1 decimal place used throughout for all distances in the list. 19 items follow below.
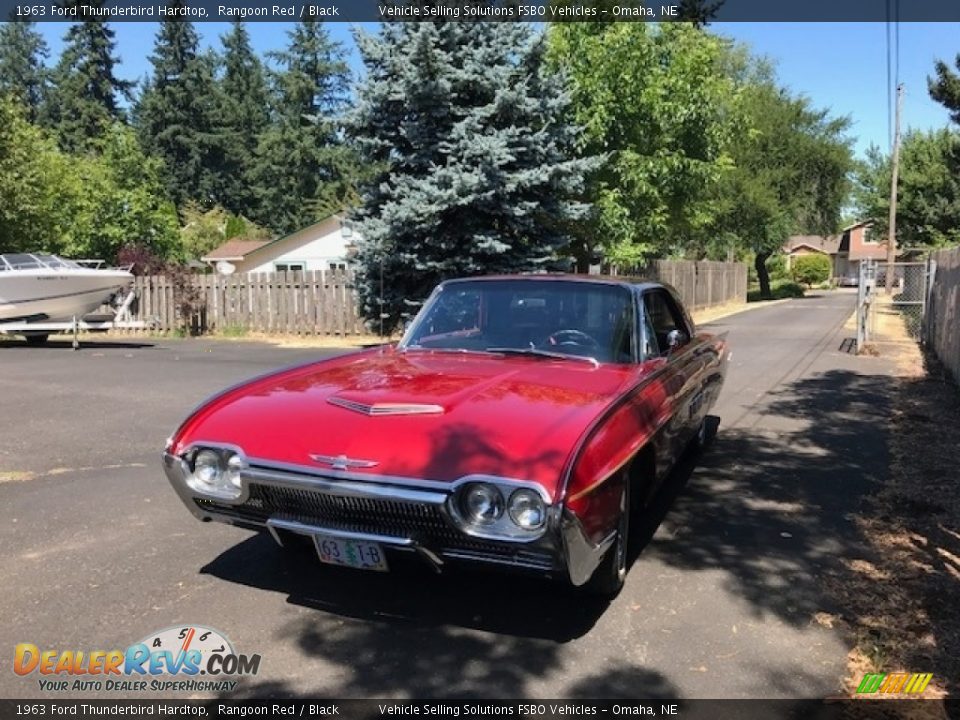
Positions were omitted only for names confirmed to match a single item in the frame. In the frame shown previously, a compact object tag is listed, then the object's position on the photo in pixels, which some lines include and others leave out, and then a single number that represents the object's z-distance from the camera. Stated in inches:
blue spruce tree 518.0
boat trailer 642.8
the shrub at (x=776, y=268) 2491.4
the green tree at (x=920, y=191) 1365.7
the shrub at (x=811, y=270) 2615.7
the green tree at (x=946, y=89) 716.7
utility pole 1264.8
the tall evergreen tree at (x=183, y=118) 2381.9
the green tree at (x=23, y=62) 2534.4
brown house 3006.9
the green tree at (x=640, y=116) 624.7
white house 1336.1
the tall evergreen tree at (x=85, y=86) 2335.1
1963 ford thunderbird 119.0
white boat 632.4
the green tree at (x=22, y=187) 809.5
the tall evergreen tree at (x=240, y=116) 2438.5
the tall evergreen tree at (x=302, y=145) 2166.6
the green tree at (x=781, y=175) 1430.9
